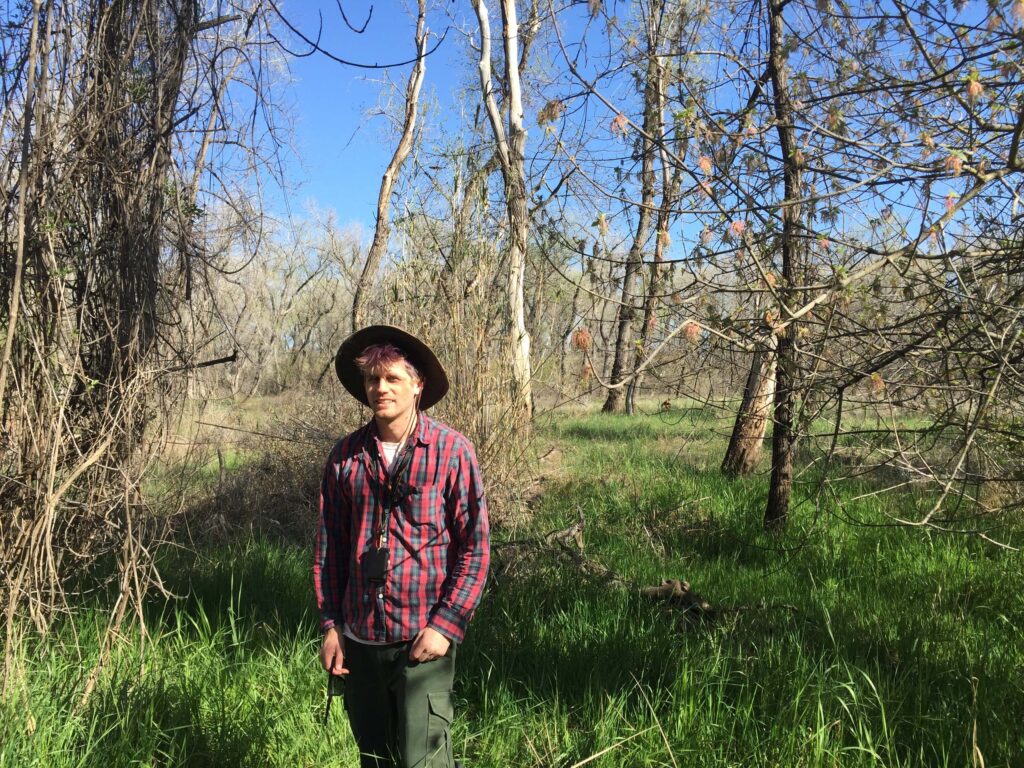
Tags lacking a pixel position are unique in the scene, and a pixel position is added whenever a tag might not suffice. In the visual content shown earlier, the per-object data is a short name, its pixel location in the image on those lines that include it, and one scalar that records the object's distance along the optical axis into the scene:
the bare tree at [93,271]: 2.93
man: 2.07
